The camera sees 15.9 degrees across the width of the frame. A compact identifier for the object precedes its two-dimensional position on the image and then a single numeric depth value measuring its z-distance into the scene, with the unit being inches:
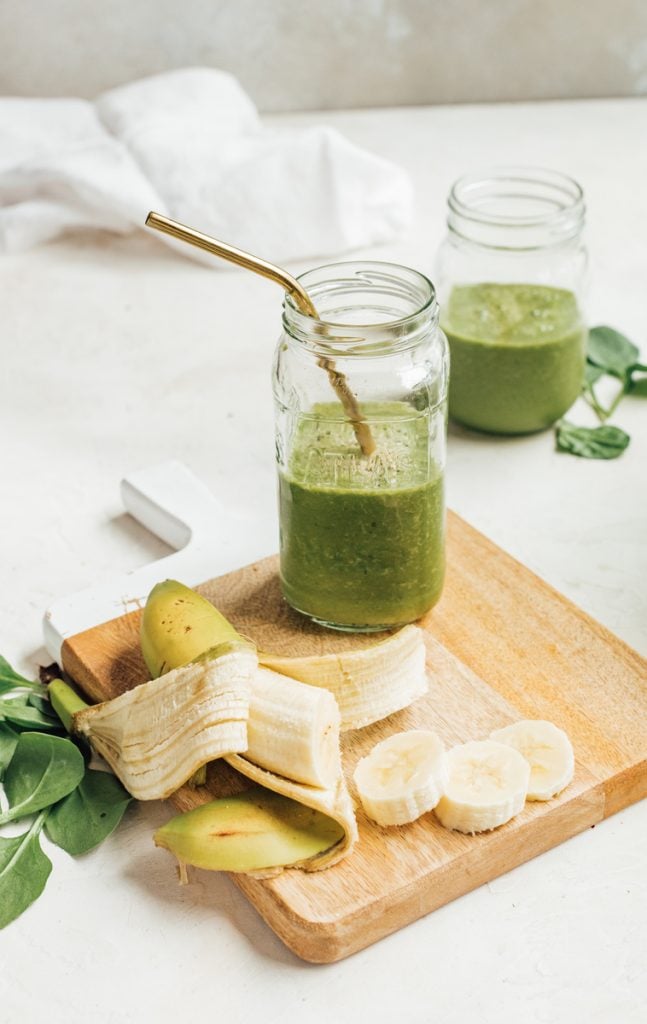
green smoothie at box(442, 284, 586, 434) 52.3
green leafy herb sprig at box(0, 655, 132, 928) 41.8
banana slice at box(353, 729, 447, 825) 41.2
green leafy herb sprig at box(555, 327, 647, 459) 53.8
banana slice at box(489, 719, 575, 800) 41.8
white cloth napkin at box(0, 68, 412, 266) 63.1
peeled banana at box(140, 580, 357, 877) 40.8
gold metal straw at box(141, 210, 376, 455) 43.0
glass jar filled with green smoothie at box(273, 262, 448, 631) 44.7
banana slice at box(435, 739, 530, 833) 41.1
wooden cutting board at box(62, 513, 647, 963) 40.3
